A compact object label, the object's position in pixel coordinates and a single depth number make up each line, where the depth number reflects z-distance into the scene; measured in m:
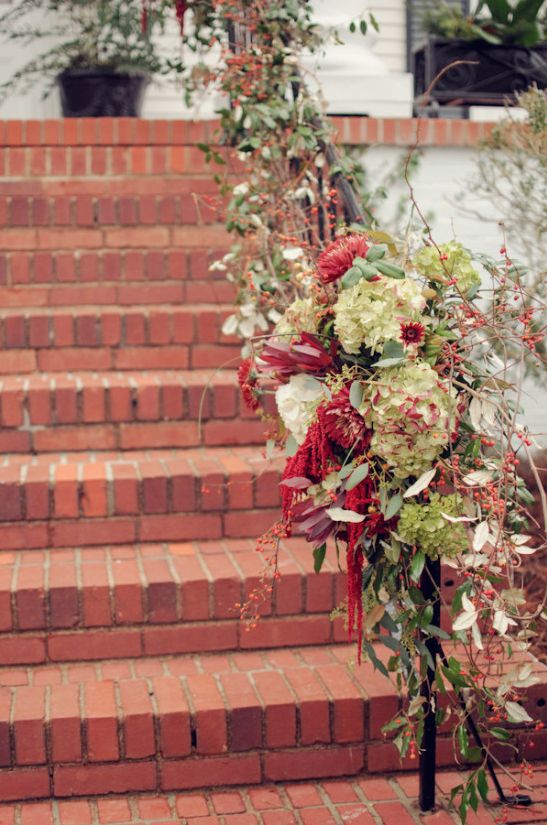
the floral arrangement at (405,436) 2.31
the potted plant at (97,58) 6.12
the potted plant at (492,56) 5.96
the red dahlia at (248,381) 2.63
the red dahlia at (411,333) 2.33
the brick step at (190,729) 2.89
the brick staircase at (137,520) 2.96
